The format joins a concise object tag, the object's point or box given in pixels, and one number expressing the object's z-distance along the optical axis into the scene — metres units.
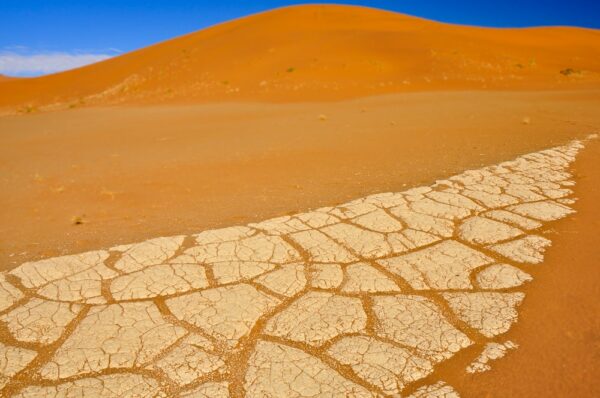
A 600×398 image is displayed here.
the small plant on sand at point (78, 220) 3.58
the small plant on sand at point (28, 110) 16.77
